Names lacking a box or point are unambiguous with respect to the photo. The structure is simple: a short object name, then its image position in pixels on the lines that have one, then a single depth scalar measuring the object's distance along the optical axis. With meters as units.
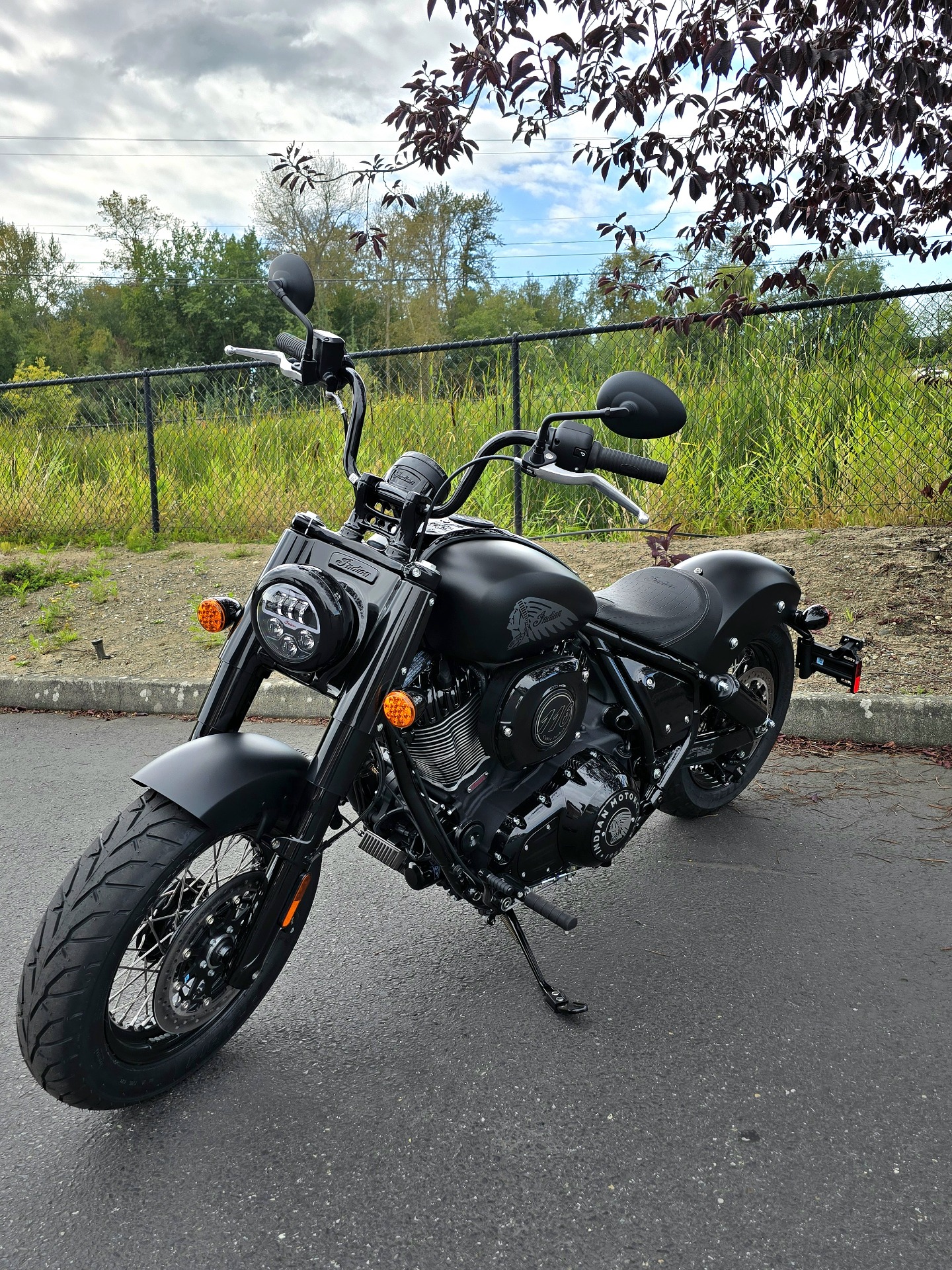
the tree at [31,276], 62.03
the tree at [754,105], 3.68
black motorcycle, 2.07
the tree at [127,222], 61.25
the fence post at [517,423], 6.87
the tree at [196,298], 56.09
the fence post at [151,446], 8.48
